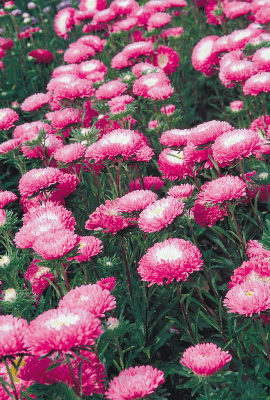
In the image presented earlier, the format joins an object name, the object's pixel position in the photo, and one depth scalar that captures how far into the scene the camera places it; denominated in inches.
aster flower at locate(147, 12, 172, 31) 165.5
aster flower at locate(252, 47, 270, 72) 113.4
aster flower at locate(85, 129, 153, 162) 81.6
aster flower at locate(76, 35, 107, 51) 171.6
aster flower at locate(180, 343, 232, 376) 48.1
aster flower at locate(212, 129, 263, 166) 72.1
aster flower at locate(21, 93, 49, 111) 128.0
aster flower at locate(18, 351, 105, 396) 47.0
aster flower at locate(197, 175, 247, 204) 67.3
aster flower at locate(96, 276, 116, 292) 64.7
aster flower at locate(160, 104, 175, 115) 130.1
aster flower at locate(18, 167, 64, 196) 87.0
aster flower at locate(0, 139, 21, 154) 105.5
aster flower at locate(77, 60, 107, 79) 149.6
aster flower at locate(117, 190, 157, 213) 75.4
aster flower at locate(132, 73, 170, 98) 119.7
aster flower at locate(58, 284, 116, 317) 49.6
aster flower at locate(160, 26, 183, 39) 176.2
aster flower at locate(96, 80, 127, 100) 123.0
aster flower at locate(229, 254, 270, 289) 64.7
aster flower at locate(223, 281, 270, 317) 52.6
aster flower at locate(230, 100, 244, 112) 129.2
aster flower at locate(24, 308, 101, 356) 40.5
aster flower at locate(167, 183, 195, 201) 81.7
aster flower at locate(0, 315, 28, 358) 43.9
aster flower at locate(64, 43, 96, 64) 161.8
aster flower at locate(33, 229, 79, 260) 57.0
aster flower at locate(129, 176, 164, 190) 103.8
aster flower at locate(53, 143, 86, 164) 94.2
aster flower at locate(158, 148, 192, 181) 91.2
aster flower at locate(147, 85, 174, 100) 112.1
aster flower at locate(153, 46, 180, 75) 157.2
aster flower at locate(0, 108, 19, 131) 120.0
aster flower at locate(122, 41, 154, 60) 147.3
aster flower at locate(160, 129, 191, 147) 89.5
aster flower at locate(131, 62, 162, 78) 135.0
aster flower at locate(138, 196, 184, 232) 66.8
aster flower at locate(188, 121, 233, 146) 78.2
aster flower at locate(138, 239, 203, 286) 57.6
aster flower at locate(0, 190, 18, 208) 97.7
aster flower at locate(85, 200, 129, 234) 76.4
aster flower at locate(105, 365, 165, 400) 45.1
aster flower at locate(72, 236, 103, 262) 70.9
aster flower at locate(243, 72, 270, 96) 101.9
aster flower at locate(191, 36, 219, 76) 150.7
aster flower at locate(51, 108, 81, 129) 114.3
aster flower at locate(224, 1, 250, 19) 170.6
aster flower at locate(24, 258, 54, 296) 78.4
